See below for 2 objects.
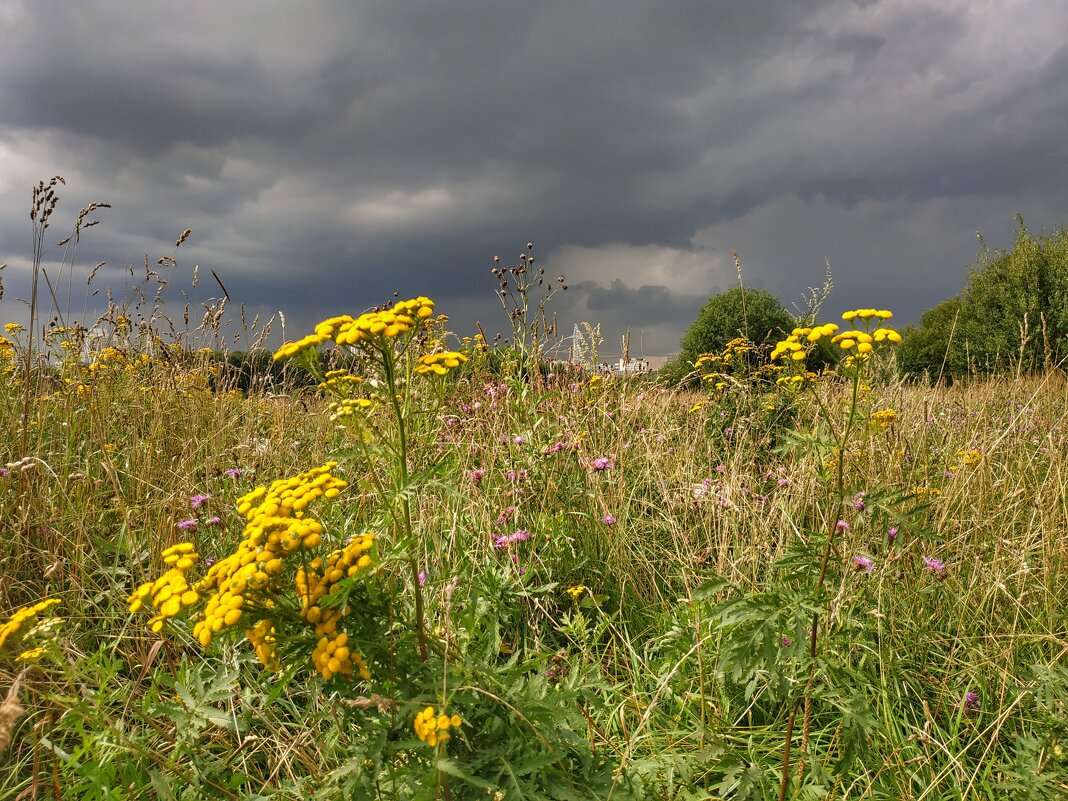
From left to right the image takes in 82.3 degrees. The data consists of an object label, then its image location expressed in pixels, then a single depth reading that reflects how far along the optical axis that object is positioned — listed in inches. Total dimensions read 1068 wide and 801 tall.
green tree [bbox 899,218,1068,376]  906.1
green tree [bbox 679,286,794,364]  996.3
